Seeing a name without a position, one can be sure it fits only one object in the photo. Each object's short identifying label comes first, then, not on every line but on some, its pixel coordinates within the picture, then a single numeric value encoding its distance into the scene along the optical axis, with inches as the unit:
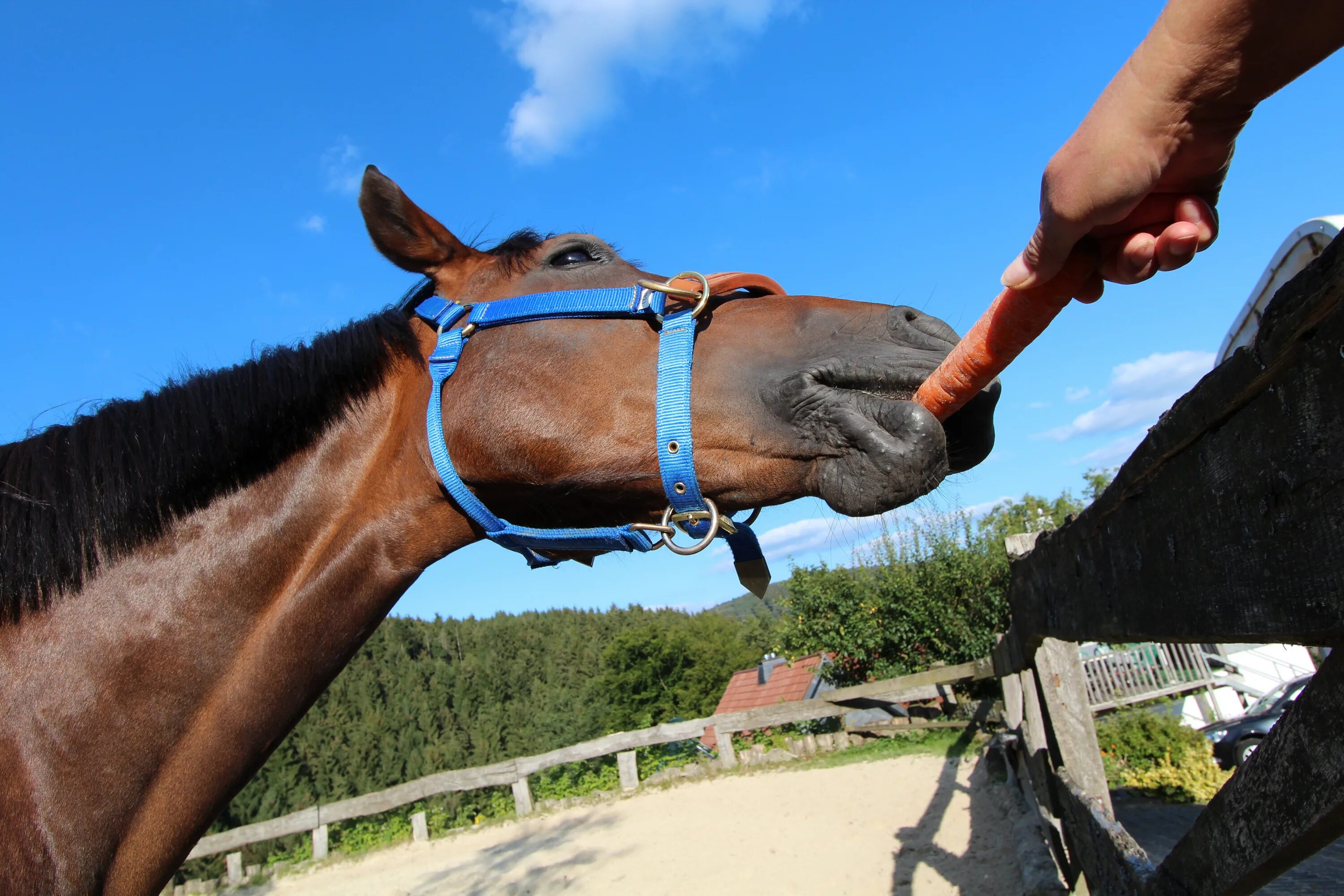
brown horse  61.3
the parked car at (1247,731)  329.7
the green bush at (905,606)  587.5
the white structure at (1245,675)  554.9
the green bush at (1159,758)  301.6
